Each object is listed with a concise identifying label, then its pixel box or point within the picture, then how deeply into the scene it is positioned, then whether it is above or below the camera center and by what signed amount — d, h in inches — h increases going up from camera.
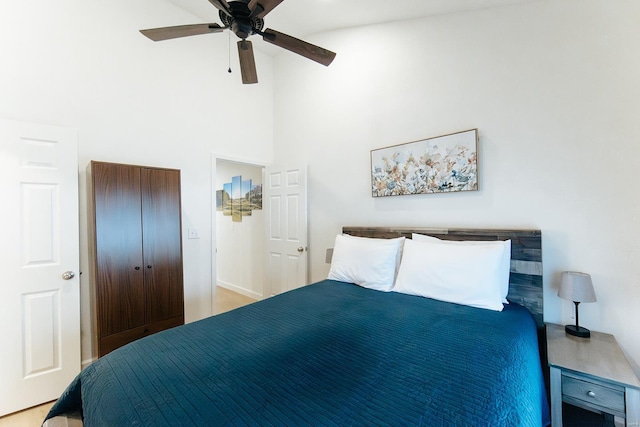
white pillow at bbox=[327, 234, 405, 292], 92.5 -17.5
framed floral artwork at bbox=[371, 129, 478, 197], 92.7 +17.2
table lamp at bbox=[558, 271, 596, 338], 68.9 -21.0
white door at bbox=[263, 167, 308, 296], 135.9 -7.3
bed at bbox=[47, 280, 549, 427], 35.7 -26.0
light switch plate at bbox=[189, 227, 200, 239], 123.8 -8.0
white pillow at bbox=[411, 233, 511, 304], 76.2 -14.7
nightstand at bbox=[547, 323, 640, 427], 52.7 -35.0
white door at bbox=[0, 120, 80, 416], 75.9 -13.4
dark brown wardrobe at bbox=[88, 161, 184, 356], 88.1 -12.1
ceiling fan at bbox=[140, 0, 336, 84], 61.7 +46.1
